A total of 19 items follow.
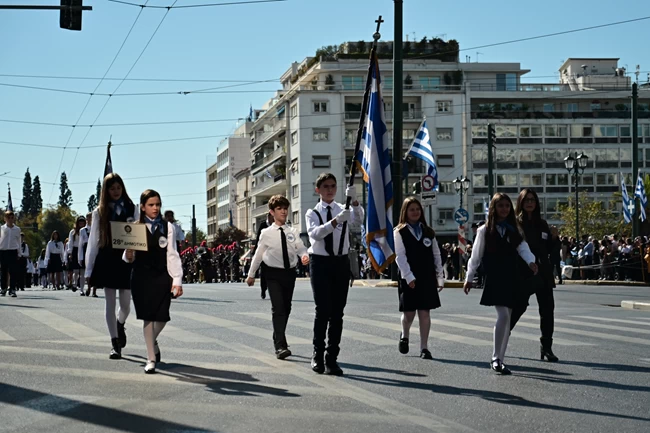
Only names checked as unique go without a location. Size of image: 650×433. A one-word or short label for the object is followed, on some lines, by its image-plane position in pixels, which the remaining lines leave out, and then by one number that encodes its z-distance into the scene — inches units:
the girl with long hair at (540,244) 449.1
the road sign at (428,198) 1235.7
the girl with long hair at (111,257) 443.2
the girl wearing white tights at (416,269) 450.9
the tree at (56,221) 5201.3
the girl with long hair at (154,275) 403.2
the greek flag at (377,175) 449.7
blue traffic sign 1433.3
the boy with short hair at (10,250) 891.4
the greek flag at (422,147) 1523.7
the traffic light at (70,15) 791.1
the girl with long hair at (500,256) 409.7
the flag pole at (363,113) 408.7
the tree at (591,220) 3543.3
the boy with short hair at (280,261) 447.2
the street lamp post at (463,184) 1983.3
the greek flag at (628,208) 1646.2
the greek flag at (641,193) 1624.1
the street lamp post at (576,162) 1739.7
